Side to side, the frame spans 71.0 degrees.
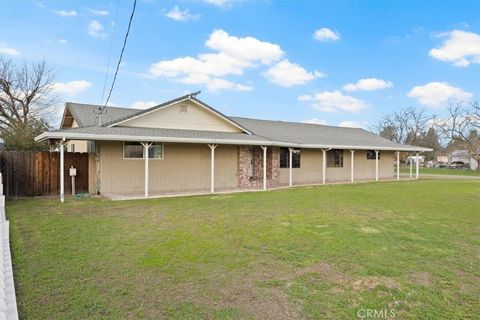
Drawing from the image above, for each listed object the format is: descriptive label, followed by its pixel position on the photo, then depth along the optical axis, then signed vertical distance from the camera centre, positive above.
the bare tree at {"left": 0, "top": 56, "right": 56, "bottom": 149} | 27.53 +5.59
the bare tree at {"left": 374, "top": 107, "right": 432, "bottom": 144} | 49.50 +4.77
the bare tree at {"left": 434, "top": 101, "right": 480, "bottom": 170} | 41.96 +4.01
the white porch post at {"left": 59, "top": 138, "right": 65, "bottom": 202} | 10.68 -0.41
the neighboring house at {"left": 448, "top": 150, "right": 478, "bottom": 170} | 65.68 -0.13
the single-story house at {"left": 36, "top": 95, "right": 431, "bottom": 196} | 12.48 +0.29
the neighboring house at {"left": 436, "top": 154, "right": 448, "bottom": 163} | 79.18 -0.62
